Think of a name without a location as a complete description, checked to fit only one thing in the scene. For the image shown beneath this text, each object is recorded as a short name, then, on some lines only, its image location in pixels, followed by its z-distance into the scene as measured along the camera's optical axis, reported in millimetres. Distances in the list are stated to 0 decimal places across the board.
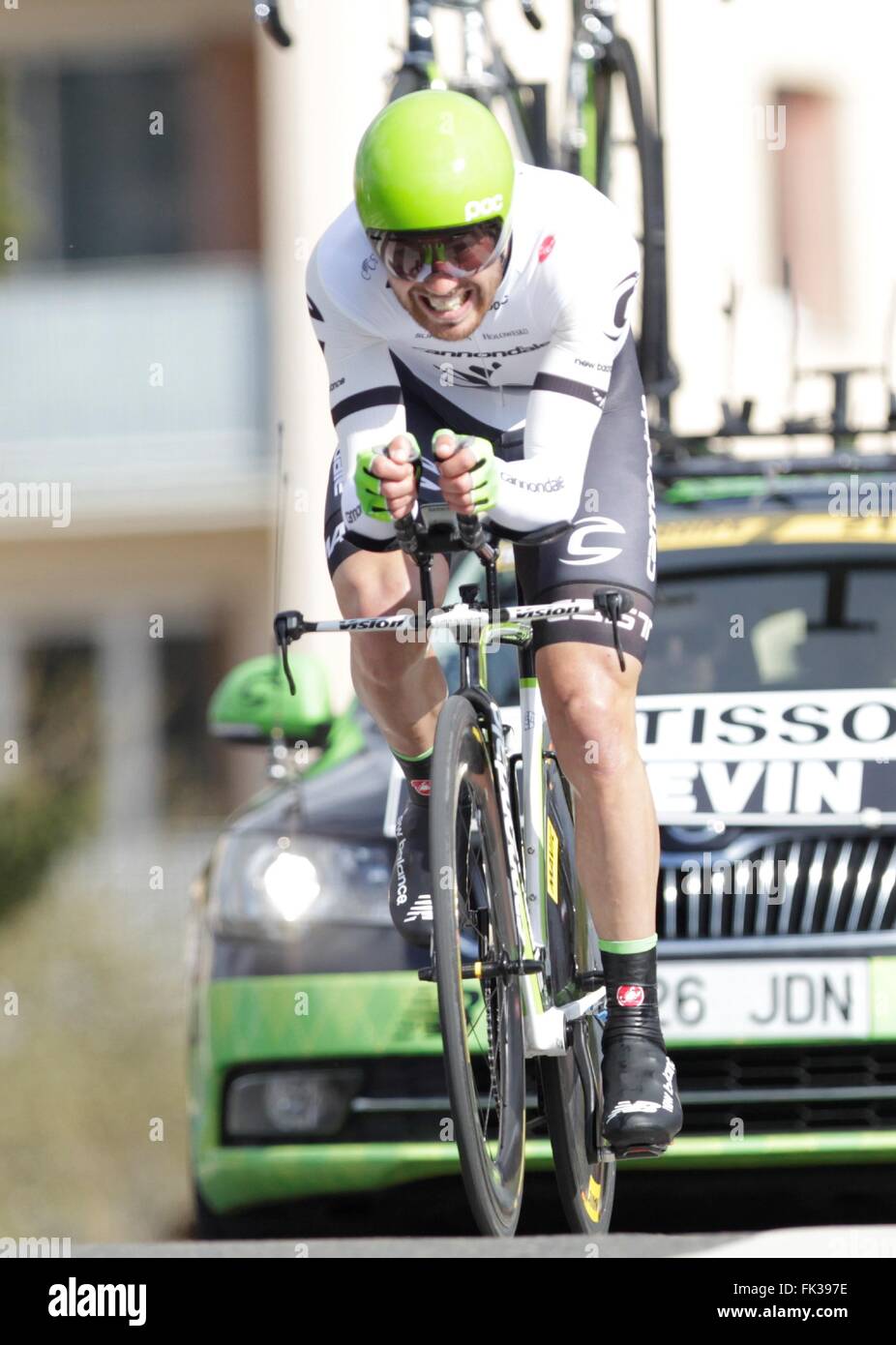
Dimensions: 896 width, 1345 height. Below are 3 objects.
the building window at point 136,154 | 18828
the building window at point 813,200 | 18469
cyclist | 3863
